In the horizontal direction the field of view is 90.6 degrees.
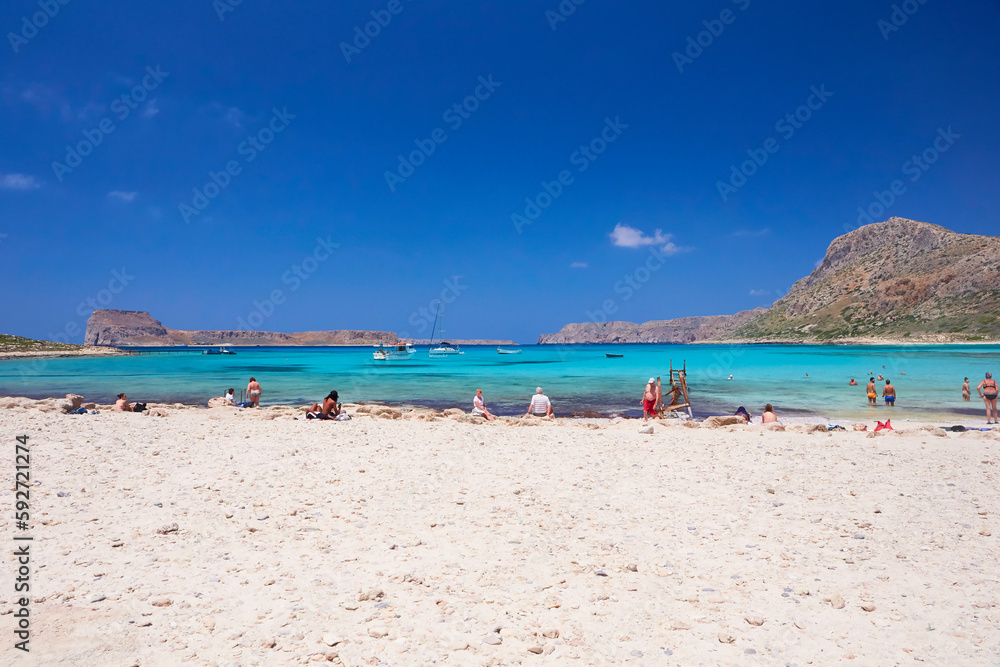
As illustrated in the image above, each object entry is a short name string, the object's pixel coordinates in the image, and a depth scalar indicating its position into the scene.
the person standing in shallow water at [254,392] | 22.86
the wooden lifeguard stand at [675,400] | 19.14
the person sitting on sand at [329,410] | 16.12
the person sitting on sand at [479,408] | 18.16
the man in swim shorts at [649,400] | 19.28
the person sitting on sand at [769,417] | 16.40
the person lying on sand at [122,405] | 18.75
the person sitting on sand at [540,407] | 18.16
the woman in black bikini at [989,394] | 18.03
